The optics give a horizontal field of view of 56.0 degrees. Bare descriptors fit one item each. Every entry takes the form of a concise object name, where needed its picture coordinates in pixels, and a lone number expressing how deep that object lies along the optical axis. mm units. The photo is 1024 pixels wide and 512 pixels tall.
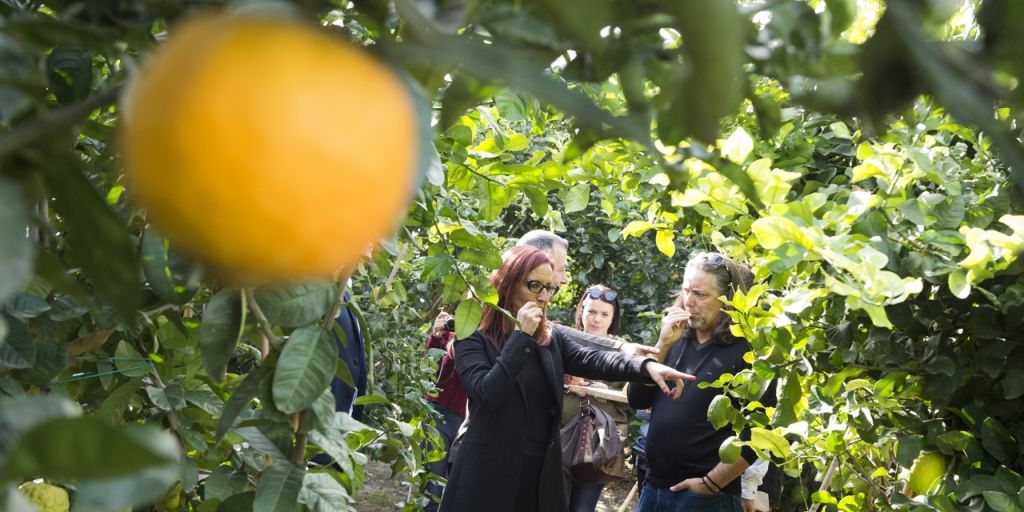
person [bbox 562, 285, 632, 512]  4262
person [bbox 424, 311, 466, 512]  4559
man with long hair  3111
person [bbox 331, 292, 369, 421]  2967
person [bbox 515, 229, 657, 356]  3508
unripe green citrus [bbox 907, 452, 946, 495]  1686
